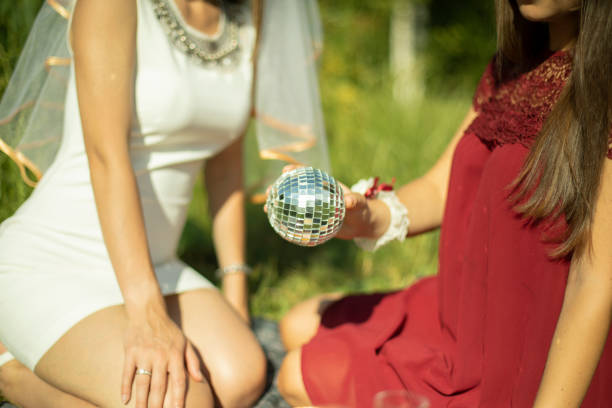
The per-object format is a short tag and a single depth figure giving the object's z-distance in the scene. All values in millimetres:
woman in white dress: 1695
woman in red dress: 1354
